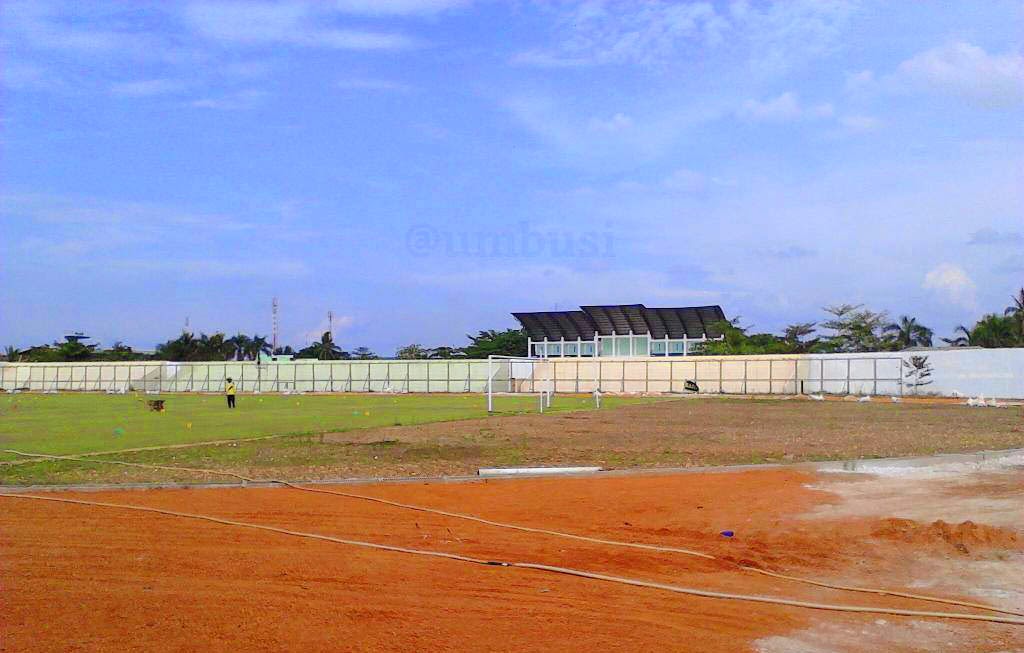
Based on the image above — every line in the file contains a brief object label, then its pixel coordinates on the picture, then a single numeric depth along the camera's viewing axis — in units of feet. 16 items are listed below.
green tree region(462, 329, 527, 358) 370.84
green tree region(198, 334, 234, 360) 392.88
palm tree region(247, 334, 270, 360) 415.03
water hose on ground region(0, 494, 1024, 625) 21.34
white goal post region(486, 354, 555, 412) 226.99
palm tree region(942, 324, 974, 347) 278.52
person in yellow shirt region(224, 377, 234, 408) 141.49
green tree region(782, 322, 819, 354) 303.68
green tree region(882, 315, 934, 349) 304.91
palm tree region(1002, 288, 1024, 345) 250.57
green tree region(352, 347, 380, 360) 419.95
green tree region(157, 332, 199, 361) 387.34
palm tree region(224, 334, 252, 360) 409.90
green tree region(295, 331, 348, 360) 431.02
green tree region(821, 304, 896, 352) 292.40
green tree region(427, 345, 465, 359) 399.03
